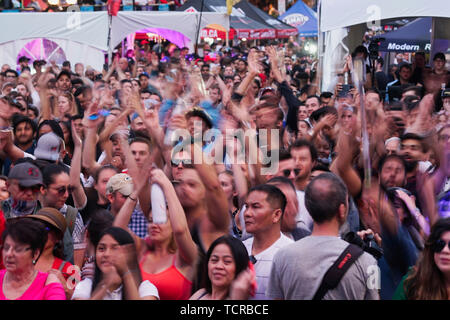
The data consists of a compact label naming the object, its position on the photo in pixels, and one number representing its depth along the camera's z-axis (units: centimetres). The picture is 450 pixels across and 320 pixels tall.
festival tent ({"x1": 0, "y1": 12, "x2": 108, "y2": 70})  1496
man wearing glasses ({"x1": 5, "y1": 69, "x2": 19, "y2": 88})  1137
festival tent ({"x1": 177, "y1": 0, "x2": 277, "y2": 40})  2114
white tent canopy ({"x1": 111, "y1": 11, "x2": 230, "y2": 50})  1546
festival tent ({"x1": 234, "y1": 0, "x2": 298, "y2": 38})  2269
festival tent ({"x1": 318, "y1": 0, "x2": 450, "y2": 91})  926
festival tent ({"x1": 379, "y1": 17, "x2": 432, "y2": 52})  1381
